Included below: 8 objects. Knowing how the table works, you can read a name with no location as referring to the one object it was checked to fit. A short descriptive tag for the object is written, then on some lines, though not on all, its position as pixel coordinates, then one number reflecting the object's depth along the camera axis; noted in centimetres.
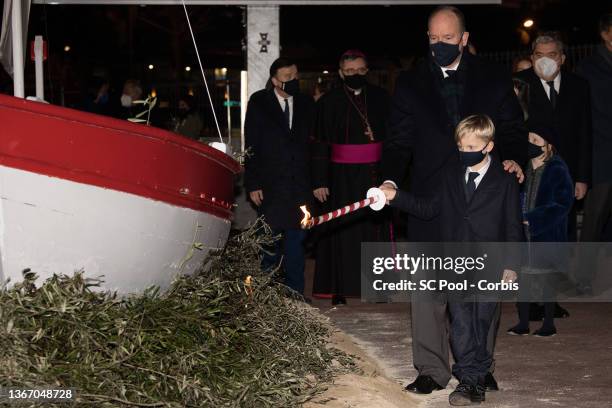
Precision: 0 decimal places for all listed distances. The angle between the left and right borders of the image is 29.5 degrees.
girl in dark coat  914
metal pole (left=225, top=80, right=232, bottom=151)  1539
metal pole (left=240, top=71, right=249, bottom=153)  1392
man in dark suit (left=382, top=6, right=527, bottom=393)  696
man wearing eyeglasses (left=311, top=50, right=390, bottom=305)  1062
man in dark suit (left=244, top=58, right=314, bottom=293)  1055
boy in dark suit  668
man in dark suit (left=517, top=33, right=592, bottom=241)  977
